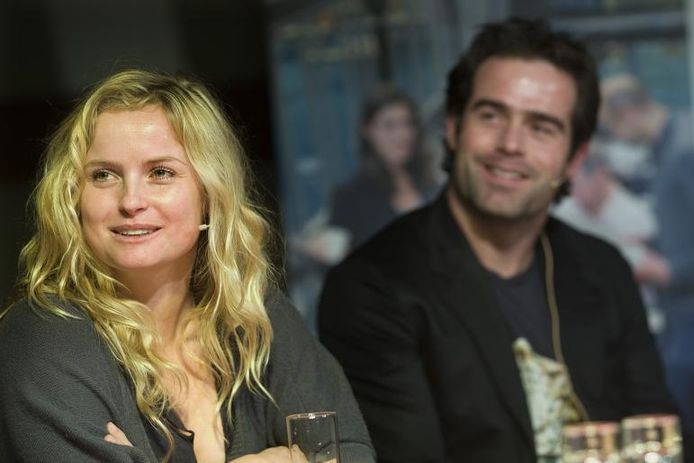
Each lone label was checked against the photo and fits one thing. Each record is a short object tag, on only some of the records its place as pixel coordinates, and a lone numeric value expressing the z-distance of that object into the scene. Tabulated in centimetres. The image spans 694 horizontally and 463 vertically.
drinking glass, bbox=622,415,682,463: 525
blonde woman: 546
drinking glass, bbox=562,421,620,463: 514
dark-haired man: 728
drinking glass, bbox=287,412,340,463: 492
